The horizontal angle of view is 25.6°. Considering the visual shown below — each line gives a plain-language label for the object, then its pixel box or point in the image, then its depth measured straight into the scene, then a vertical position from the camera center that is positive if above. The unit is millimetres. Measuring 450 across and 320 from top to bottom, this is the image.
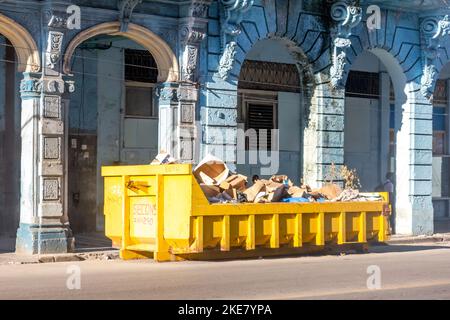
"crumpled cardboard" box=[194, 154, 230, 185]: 19062 -395
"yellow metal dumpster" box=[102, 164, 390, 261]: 17594 -1315
